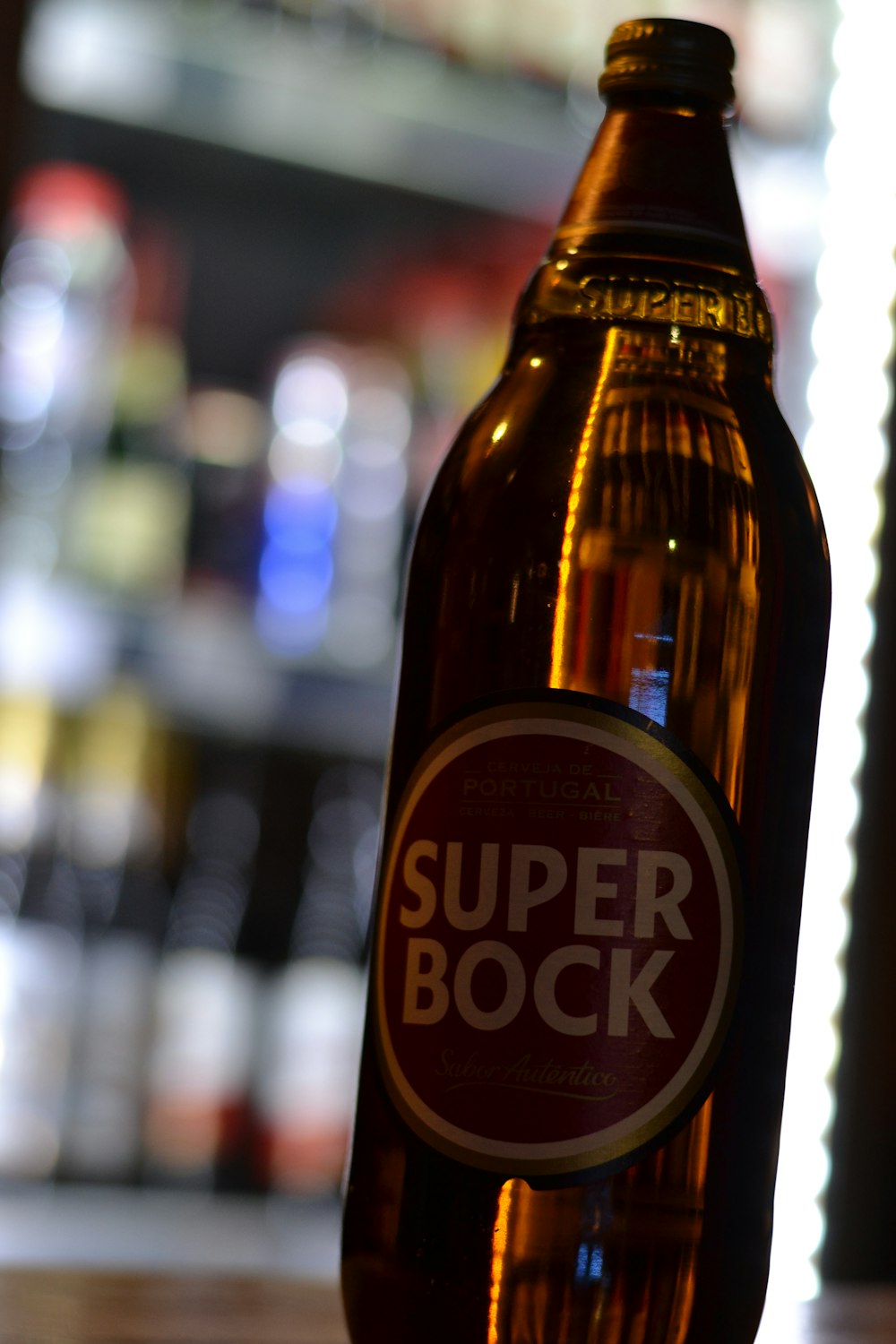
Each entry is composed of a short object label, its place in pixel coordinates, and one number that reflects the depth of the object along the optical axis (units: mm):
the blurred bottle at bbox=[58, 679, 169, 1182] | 1826
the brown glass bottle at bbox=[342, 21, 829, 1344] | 781
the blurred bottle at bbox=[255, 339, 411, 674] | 1764
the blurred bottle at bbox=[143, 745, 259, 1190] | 1840
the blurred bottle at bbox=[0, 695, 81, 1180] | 1768
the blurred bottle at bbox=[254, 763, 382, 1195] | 1858
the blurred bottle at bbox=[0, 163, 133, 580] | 1783
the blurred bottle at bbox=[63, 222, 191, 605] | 1827
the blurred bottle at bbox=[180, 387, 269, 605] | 1881
